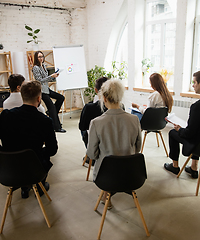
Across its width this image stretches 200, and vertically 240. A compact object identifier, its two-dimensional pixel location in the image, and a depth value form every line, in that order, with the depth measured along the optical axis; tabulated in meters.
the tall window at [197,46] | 4.45
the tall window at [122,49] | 6.05
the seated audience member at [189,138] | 2.44
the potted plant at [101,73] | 5.87
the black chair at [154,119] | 3.22
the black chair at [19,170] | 1.81
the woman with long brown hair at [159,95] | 3.29
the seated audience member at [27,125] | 2.01
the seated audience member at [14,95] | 2.92
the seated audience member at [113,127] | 1.87
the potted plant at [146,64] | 5.47
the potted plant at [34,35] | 5.48
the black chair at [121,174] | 1.67
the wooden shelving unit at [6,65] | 5.50
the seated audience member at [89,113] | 2.79
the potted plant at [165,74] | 4.95
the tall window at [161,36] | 5.02
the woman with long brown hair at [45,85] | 4.65
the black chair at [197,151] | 2.46
